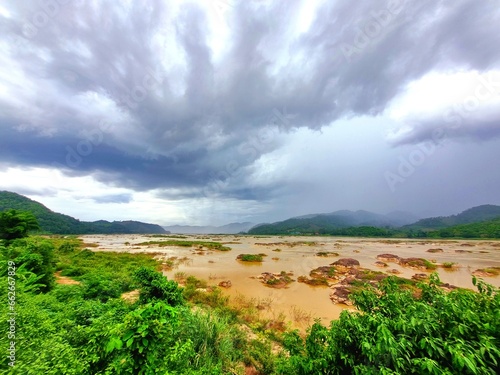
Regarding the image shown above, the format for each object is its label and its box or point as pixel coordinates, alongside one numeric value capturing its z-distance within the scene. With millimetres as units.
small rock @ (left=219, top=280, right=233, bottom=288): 18034
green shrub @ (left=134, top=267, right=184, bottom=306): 8393
